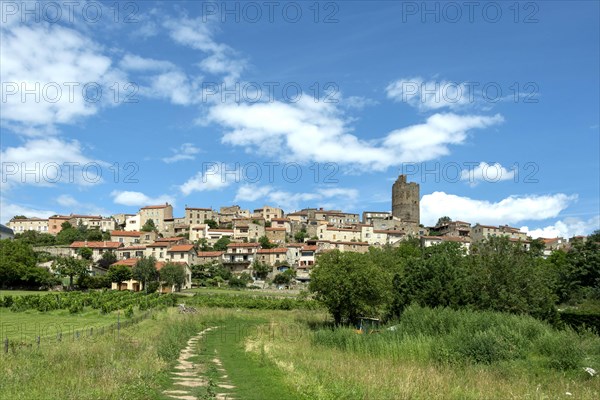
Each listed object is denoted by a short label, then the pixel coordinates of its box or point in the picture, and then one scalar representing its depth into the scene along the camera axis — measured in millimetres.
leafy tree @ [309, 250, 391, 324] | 38812
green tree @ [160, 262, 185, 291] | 77188
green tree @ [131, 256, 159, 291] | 79188
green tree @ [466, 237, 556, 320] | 37156
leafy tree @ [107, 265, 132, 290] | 78438
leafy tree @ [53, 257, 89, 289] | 73100
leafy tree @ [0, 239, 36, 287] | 68312
